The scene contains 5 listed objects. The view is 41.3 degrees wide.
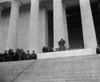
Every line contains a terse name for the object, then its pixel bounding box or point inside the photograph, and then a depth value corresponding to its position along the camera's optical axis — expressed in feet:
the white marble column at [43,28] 96.68
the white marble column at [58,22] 75.61
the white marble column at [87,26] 70.69
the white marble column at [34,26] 79.51
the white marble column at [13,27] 86.66
